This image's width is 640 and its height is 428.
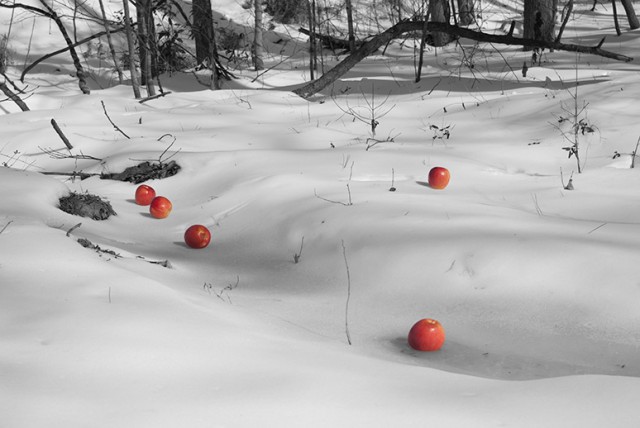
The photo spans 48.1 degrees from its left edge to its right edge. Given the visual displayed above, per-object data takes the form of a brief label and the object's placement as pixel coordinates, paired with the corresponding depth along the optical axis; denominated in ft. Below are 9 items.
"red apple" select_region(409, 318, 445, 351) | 9.27
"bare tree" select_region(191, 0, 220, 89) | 32.94
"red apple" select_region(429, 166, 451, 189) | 16.10
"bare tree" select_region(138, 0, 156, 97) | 29.68
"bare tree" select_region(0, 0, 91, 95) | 31.04
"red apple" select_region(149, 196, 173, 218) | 16.06
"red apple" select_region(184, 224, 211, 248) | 13.96
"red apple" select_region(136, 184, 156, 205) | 17.02
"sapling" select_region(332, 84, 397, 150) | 22.49
